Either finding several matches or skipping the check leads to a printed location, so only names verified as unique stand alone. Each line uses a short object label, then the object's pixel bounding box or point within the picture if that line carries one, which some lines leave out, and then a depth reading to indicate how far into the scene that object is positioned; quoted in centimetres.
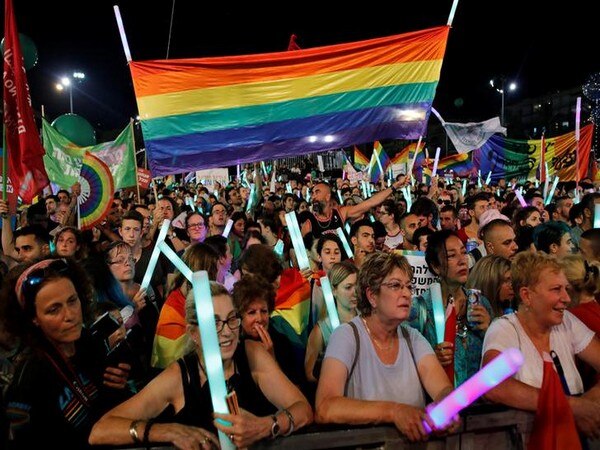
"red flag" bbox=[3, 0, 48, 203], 585
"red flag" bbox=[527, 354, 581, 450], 234
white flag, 1298
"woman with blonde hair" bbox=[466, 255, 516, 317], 393
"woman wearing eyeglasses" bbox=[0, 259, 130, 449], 224
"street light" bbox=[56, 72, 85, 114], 3302
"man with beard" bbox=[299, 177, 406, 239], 658
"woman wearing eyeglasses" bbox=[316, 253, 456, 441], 231
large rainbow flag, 571
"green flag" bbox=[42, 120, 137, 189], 987
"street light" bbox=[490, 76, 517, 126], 2698
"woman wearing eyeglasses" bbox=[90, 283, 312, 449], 213
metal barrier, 217
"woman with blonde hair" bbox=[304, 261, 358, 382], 364
